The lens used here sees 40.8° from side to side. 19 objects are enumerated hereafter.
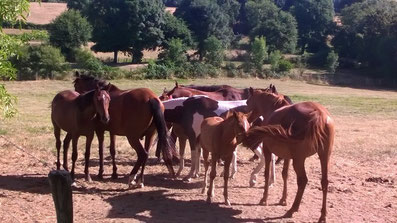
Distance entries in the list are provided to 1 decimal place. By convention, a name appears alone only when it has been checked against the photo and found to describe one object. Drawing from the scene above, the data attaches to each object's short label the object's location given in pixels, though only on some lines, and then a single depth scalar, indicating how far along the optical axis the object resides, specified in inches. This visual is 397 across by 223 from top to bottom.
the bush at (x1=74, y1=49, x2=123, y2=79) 1594.5
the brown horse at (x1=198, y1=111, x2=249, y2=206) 335.3
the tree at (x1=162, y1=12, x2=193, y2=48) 2304.4
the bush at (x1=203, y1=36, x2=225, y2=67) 2063.2
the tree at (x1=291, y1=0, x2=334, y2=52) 2940.5
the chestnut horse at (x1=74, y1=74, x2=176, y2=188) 399.2
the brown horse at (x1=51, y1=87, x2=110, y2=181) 386.3
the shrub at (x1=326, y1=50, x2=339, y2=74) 2238.2
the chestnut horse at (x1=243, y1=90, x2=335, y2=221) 314.7
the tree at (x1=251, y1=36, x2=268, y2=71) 2022.1
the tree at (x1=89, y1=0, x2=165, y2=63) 2192.4
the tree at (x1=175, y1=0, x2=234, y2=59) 2529.5
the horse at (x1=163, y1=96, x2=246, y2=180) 427.8
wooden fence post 199.5
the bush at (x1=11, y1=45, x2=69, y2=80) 1559.7
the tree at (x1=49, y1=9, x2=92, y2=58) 2052.2
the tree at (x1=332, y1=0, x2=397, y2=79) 2139.5
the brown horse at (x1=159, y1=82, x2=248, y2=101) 517.0
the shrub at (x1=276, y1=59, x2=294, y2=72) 2046.0
